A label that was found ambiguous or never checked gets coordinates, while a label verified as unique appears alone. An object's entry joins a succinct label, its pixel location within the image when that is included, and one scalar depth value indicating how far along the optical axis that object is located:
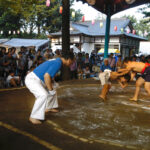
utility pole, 7.46
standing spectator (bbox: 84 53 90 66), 9.55
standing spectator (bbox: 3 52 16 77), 6.40
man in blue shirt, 2.98
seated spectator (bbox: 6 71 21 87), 6.20
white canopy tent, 15.59
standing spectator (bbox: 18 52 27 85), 7.18
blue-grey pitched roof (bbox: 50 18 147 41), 20.25
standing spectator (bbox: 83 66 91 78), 9.11
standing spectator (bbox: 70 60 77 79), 8.09
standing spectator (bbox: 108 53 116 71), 8.99
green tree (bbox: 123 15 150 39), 39.24
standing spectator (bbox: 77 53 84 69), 9.12
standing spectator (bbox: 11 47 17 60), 7.16
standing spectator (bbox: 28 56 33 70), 7.40
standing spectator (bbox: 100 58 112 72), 6.61
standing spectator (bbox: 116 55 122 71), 8.88
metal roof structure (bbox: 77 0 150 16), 8.12
